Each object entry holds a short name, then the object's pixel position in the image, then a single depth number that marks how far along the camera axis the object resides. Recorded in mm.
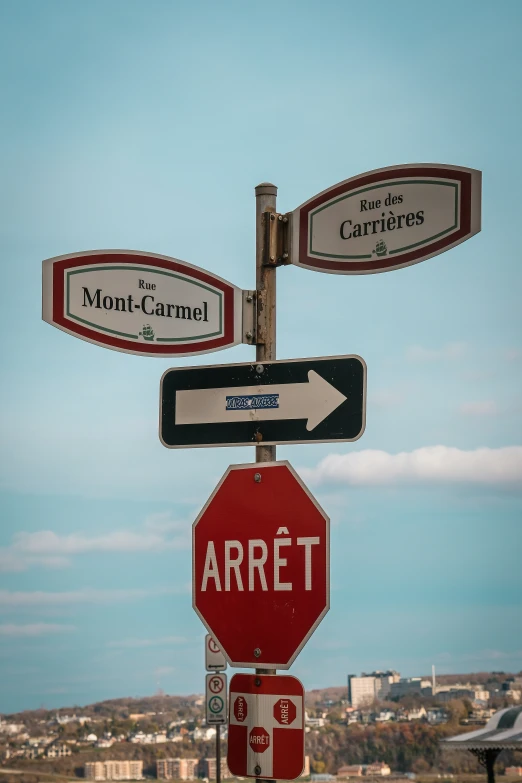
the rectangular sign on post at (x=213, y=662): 14820
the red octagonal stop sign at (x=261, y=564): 3581
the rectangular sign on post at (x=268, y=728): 3584
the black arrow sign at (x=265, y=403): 3703
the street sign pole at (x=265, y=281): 4109
